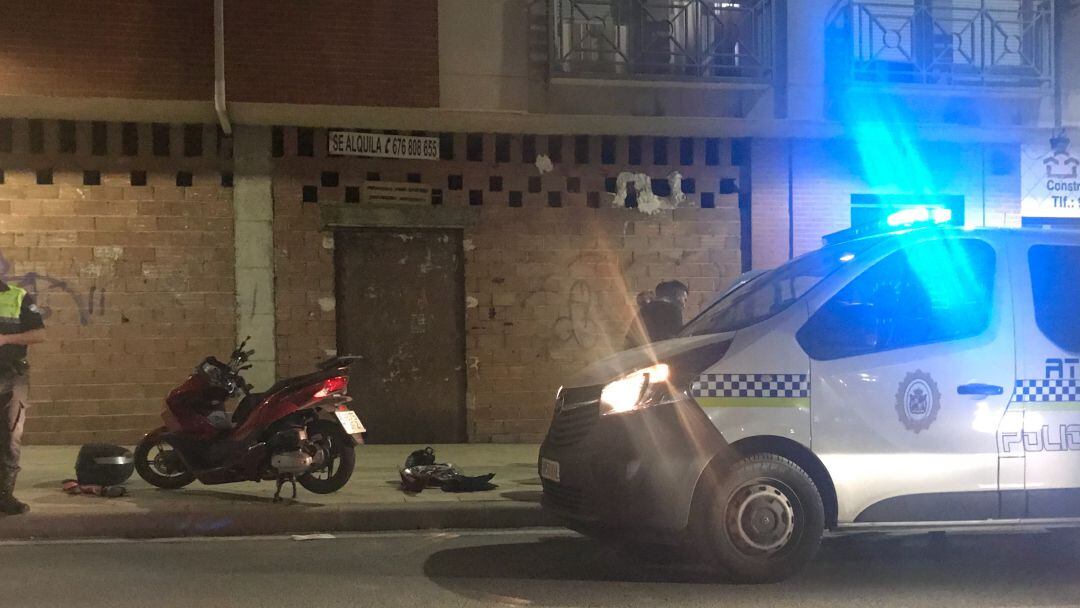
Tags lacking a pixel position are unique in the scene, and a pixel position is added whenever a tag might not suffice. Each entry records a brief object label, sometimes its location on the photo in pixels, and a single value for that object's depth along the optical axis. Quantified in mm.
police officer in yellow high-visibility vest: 6102
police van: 4574
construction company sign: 10828
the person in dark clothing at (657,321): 6930
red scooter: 6691
